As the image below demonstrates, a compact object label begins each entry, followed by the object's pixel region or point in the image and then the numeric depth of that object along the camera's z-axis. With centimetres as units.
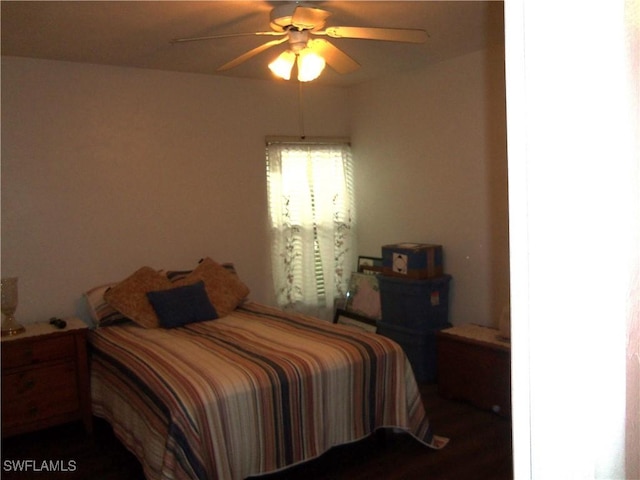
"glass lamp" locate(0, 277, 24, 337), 320
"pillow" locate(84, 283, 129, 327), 356
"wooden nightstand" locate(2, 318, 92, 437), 310
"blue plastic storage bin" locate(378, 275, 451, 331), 398
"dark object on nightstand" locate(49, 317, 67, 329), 336
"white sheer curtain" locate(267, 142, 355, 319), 465
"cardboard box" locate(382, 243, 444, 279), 400
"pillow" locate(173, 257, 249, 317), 383
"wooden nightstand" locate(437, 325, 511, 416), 328
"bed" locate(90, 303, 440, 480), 234
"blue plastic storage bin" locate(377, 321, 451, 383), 398
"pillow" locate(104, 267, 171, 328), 351
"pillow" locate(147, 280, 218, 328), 351
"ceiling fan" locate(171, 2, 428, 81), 245
